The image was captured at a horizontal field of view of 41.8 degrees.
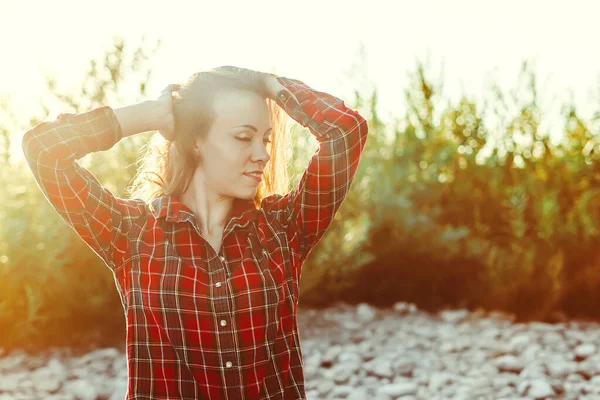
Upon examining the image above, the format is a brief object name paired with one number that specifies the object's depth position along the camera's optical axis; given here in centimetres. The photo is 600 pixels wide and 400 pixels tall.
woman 190
